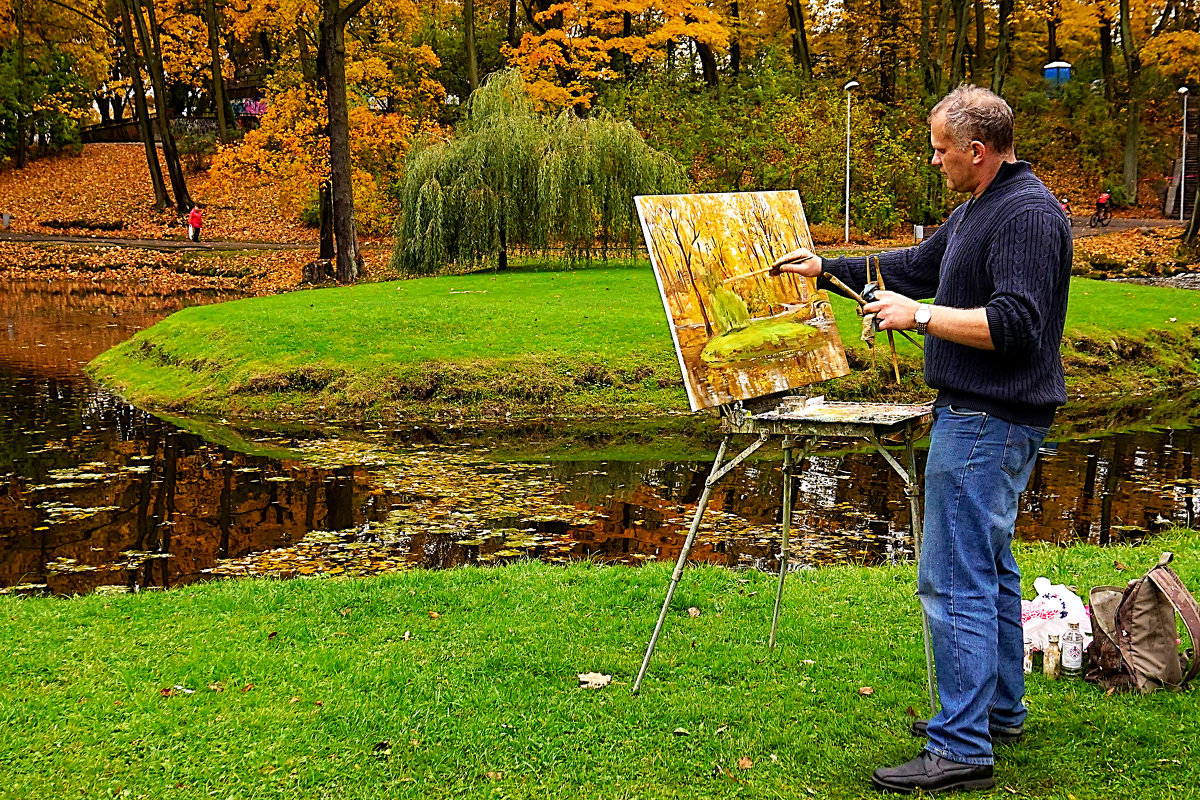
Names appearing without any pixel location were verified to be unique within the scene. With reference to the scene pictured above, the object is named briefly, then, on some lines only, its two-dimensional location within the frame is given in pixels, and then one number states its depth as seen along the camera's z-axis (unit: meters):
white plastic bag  4.61
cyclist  30.26
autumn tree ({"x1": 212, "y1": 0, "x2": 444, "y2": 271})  22.48
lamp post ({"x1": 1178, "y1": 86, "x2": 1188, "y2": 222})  31.83
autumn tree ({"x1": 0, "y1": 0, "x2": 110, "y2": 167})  39.31
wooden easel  4.08
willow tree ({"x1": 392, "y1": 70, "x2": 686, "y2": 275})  19.14
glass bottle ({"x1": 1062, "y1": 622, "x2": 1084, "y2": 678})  4.50
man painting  3.38
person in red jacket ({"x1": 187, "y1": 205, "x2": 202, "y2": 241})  33.00
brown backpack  4.22
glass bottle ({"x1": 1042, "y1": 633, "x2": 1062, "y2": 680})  4.56
